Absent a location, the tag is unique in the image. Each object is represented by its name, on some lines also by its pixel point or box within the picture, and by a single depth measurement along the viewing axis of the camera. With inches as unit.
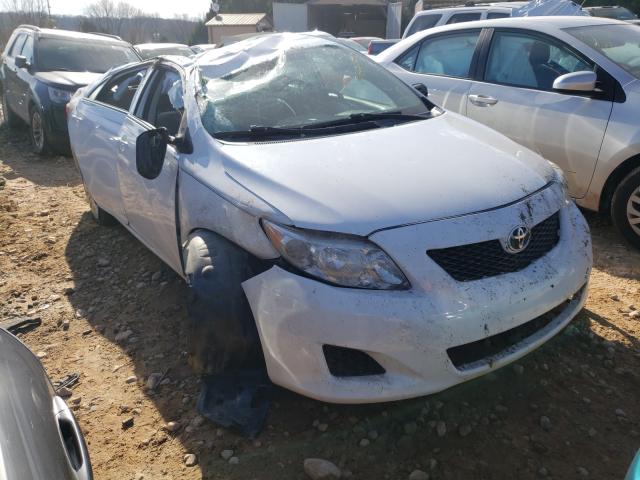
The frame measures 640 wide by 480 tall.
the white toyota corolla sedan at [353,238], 78.5
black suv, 285.4
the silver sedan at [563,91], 149.9
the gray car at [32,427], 51.7
